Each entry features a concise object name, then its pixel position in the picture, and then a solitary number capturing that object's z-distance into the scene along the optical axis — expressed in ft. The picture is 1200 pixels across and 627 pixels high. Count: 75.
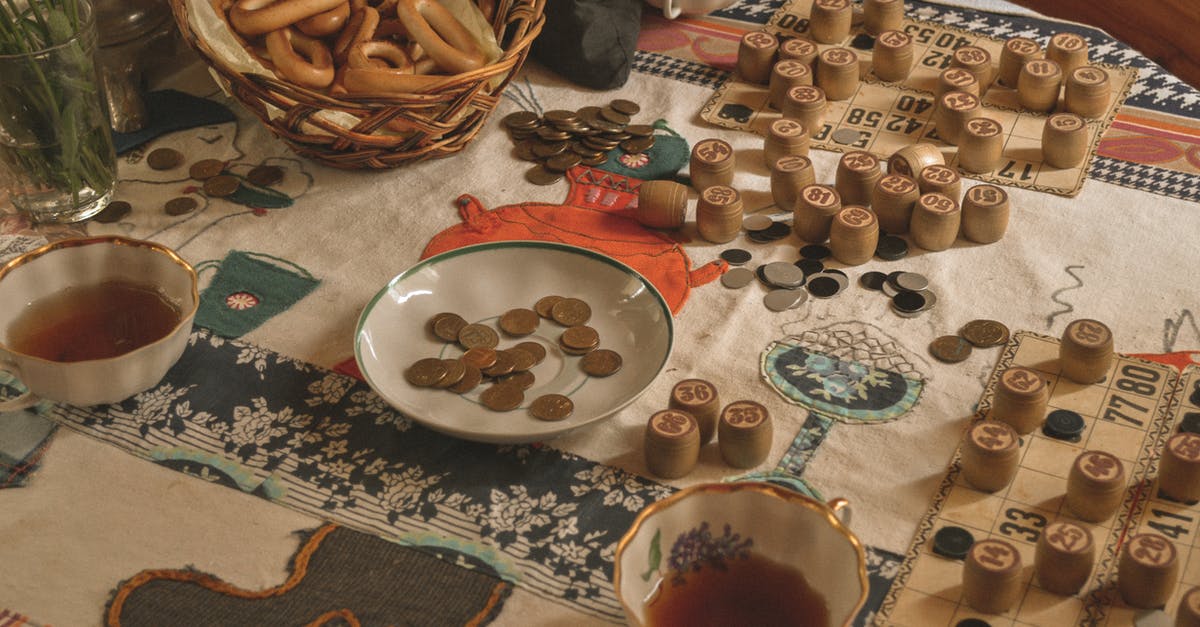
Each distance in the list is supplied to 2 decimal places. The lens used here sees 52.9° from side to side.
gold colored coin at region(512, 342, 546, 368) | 3.75
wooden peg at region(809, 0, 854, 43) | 5.35
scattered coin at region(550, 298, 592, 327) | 3.87
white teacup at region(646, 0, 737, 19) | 5.56
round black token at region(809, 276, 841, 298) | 4.10
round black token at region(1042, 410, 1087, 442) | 3.49
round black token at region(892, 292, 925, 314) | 4.01
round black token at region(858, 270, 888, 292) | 4.14
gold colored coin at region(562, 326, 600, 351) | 3.76
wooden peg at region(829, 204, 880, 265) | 4.17
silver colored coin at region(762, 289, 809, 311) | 4.06
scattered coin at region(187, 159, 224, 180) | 4.81
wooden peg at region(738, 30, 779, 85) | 5.17
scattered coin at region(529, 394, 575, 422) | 3.52
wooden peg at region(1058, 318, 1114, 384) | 3.59
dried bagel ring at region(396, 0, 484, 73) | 4.48
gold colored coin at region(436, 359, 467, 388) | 3.62
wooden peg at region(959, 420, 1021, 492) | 3.26
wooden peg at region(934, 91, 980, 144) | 4.72
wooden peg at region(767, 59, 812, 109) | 4.98
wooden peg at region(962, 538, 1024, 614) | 2.91
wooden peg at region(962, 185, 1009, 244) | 4.24
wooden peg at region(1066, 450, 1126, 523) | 3.14
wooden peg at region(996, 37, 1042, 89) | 4.99
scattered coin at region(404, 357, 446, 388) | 3.63
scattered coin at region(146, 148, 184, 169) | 4.87
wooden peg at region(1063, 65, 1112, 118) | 4.80
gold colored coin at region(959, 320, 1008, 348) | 3.86
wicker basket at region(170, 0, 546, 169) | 4.24
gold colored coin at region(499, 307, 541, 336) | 3.86
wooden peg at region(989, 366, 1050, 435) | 3.45
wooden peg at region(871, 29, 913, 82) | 5.10
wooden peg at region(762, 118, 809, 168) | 4.66
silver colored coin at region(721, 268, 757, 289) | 4.17
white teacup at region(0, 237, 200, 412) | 3.45
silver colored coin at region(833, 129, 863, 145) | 4.85
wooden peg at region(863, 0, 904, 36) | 5.39
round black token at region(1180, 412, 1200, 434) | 3.45
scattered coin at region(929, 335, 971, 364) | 3.81
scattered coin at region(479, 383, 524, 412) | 3.58
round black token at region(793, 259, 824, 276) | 4.23
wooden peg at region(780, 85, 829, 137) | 4.84
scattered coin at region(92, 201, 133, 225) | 4.59
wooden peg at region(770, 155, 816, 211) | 4.44
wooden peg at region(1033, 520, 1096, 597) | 2.94
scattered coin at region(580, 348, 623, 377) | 3.69
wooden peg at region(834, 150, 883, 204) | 4.42
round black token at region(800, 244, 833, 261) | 4.30
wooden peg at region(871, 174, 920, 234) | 4.31
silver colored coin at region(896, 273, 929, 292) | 4.11
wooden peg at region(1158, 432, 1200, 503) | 3.18
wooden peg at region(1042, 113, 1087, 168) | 4.57
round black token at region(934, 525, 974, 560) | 3.16
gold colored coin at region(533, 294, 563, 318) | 3.92
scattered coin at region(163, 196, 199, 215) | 4.62
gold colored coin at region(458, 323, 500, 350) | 3.80
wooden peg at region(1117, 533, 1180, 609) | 2.89
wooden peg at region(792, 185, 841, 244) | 4.28
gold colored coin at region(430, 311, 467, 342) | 3.82
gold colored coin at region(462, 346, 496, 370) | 3.70
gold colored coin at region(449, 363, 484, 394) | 3.63
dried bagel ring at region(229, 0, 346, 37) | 4.44
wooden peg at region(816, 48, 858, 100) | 5.05
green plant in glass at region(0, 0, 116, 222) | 4.15
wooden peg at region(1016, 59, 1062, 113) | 4.84
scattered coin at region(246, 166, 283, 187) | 4.76
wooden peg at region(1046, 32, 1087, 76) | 4.99
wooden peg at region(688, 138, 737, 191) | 4.55
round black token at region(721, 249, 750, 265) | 4.29
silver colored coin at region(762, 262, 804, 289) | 4.15
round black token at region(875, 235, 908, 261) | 4.26
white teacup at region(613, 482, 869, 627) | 2.77
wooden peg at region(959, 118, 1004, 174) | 4.58
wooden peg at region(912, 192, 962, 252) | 4.20
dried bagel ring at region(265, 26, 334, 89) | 4.39
